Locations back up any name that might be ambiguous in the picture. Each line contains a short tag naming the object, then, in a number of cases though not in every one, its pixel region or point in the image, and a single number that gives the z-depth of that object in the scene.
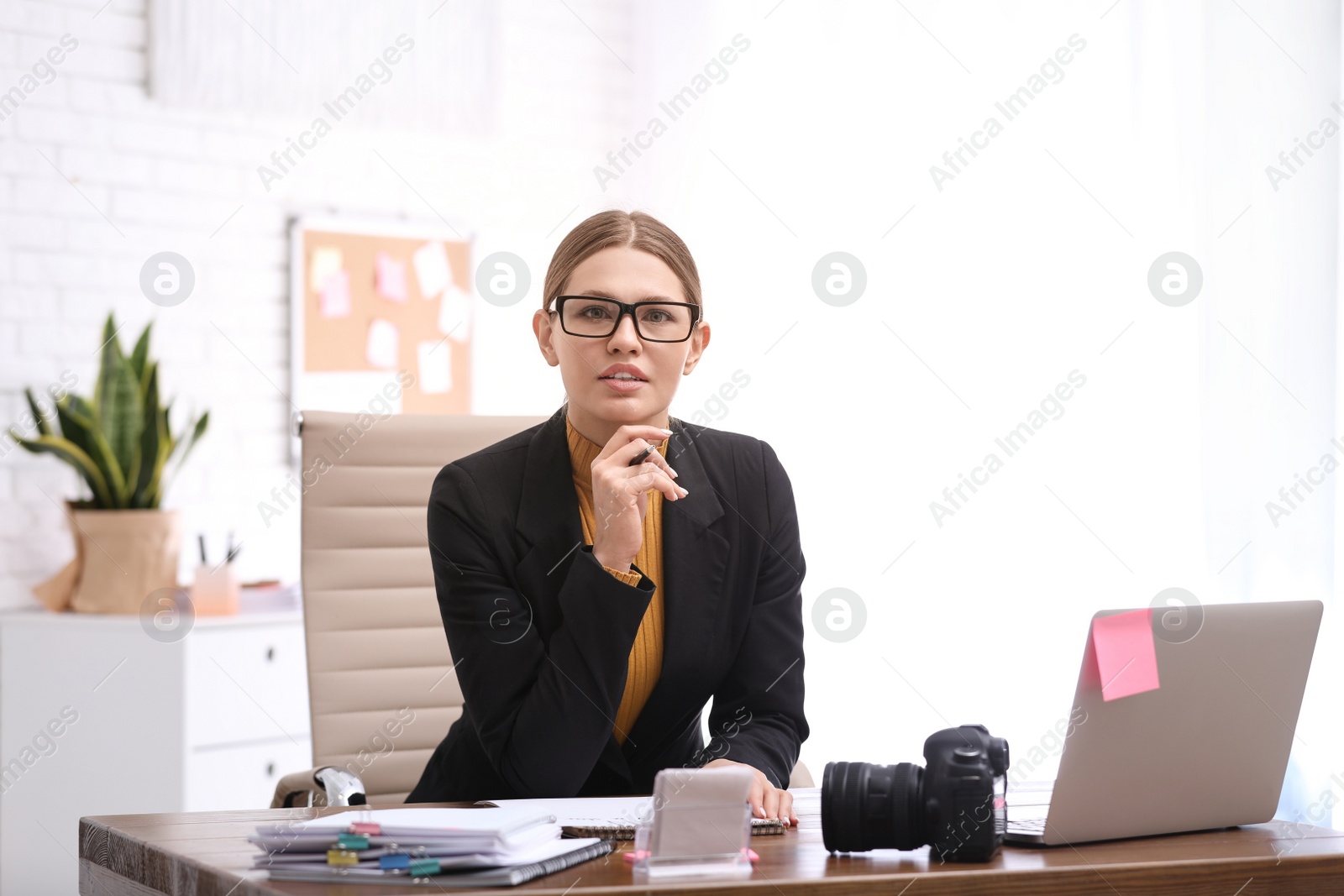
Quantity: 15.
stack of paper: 2.27
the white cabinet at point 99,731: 3.64
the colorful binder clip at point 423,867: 2.27
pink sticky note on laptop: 2.33
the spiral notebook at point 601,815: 2.40
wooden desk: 2.27
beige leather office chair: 2.98
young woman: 2.60
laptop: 2.35
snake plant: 3.75
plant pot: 3.76
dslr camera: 2.34
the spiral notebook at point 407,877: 2.26
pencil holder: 3.88
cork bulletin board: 4.53
